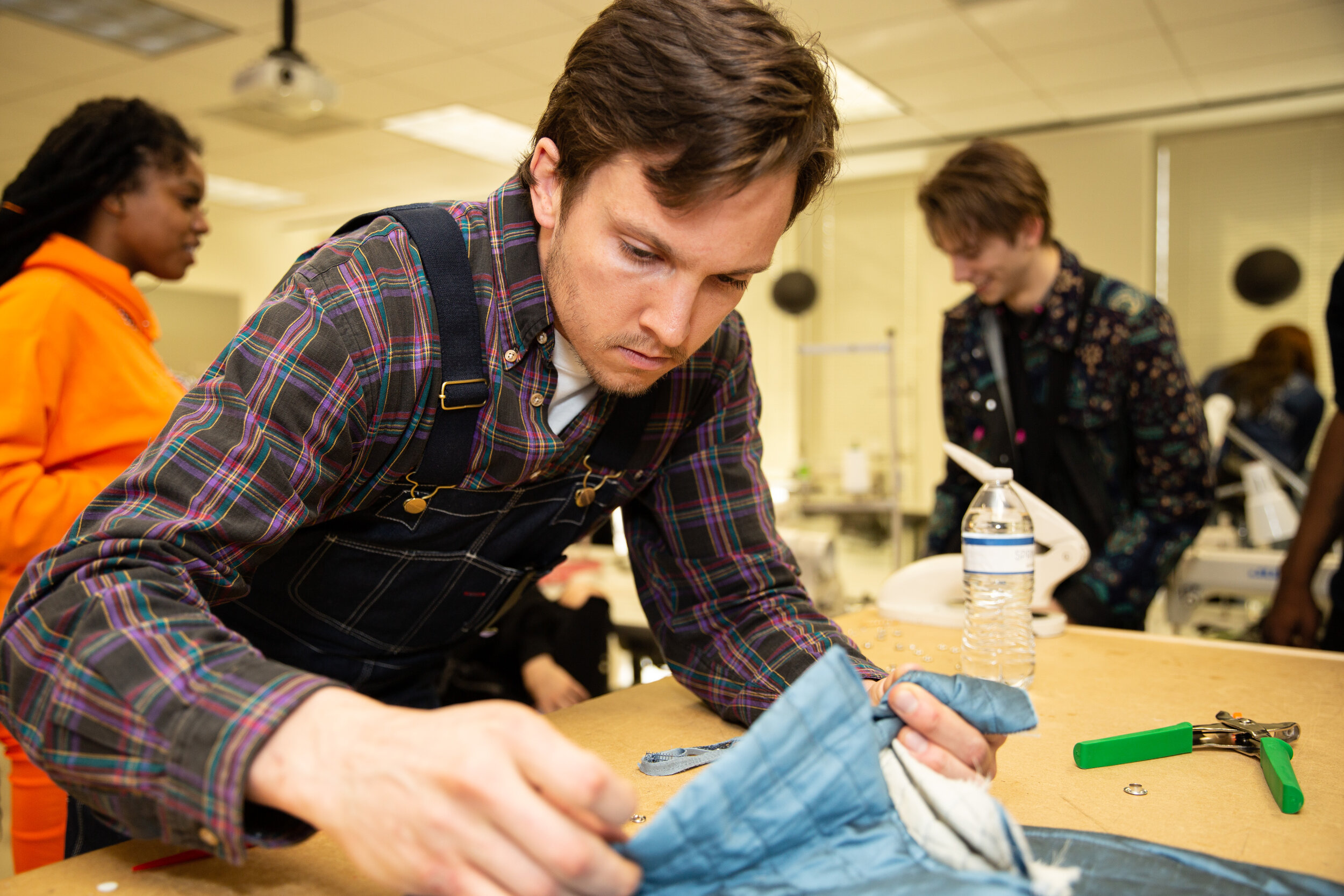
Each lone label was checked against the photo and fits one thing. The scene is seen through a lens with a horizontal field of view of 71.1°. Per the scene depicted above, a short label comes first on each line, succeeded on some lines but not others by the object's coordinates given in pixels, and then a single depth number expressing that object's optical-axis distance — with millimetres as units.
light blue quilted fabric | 635
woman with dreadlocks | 1497
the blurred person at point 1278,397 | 4016
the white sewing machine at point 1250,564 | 3027
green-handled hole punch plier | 913
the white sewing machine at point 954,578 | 1657
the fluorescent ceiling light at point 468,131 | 5664
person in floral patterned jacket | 2096
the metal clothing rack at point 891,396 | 3623
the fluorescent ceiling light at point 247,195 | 7359
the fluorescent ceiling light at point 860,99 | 4988
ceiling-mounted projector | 3795
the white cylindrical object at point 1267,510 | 3010
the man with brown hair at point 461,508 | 578
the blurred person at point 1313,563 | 1978
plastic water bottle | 1225
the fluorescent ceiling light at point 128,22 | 4062
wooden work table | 746
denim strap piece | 929
